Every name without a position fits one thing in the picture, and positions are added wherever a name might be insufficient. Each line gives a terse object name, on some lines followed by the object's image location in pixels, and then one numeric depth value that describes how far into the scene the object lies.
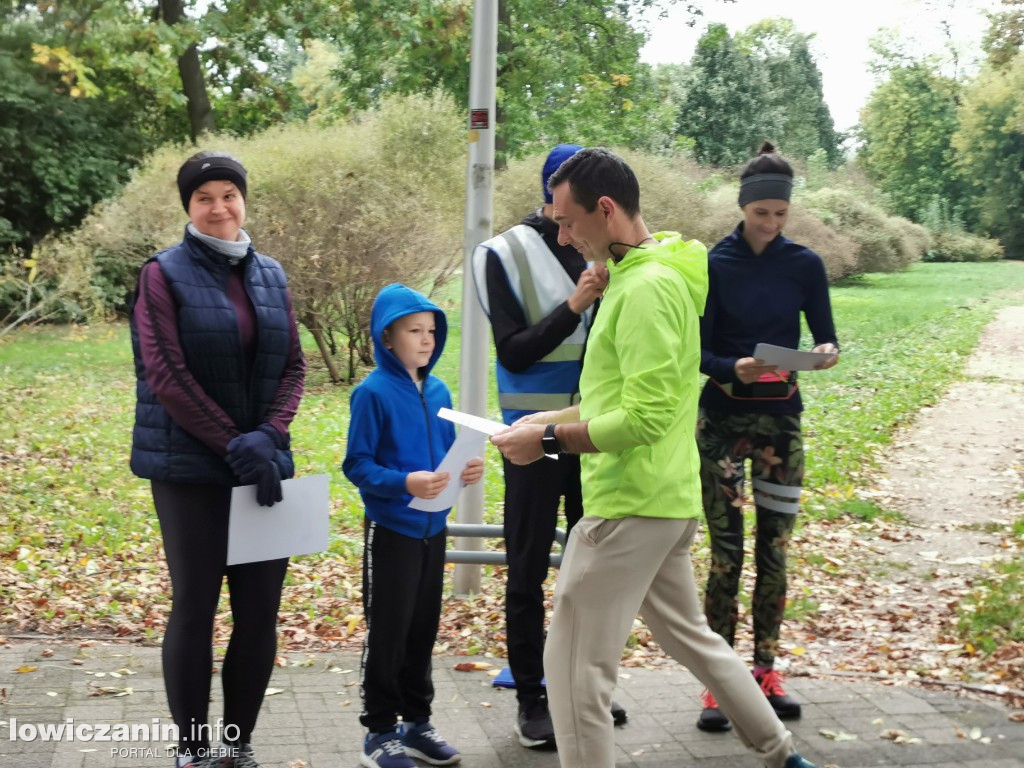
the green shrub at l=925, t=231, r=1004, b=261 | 39.59
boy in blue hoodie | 4.28
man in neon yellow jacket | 3.57
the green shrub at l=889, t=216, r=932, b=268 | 32.38
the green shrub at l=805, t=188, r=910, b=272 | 28.97
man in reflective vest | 4.61
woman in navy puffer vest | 3.93
